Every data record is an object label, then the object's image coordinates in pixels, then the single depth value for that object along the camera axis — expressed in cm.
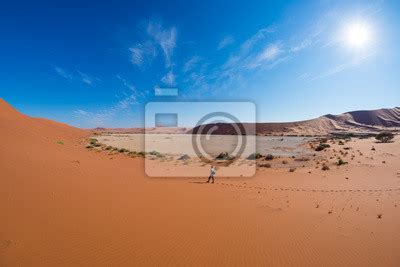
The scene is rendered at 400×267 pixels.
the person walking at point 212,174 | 1548
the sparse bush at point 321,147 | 3186
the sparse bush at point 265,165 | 2221
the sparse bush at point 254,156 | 2786
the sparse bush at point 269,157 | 2636
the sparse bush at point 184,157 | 2773
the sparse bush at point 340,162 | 2199
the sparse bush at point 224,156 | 2767
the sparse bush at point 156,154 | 2909
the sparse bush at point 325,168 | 1990
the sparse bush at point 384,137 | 3757
